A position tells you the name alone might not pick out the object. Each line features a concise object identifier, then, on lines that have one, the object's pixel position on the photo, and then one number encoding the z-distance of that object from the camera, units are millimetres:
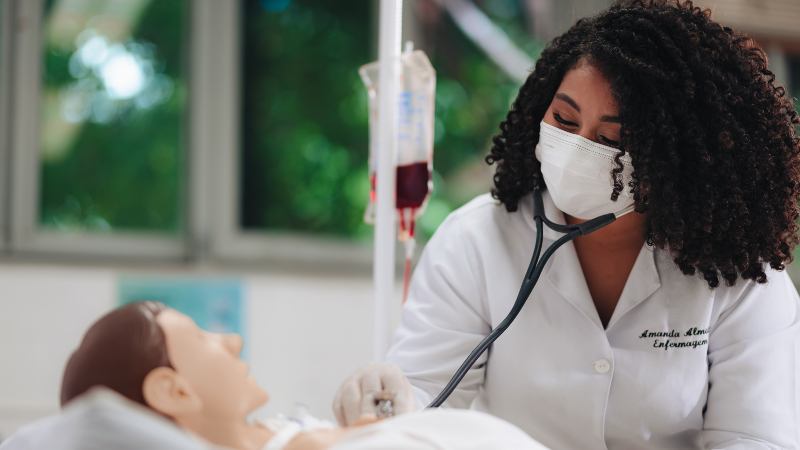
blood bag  1416
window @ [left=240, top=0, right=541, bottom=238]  2967
